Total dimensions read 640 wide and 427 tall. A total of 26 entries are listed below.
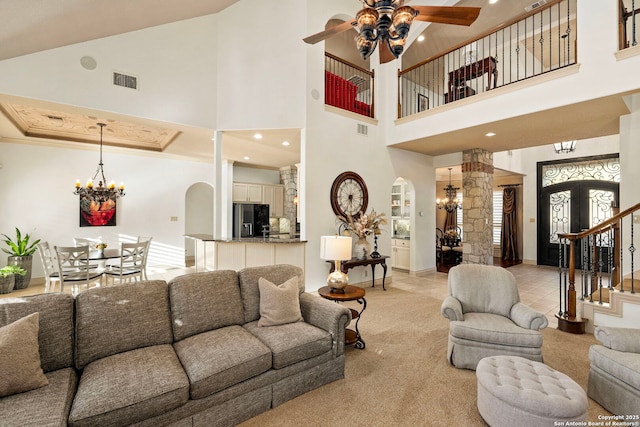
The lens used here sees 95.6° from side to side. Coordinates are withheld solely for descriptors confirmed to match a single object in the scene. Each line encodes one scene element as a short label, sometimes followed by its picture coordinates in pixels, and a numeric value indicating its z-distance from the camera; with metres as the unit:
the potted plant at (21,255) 5.29
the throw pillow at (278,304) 2.53
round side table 2.88
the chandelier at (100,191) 5.16
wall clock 5.16
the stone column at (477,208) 6.25
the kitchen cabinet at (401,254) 7.03
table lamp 2.99
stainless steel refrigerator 8.07
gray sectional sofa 1.57
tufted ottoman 1.67
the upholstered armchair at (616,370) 1.93
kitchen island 4.78
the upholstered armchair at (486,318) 2.52
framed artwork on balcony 7.26
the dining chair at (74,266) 4.06
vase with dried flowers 5.20
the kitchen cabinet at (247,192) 8.28
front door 7.00
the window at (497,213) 9.52
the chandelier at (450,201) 8.72
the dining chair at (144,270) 4.84
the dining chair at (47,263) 4.31
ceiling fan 2.49
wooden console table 4.97
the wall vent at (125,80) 4.01
